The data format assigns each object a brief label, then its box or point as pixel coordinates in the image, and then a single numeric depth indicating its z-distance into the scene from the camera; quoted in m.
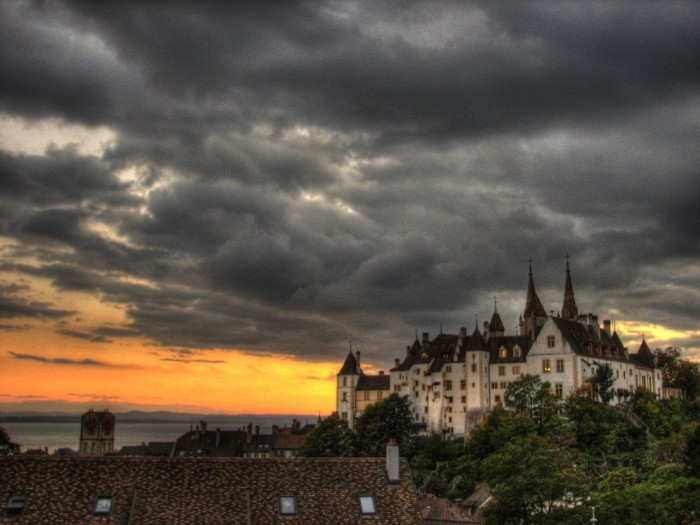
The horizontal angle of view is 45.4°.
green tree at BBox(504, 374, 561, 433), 110.06
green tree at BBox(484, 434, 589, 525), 59.97
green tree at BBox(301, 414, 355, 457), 124.44
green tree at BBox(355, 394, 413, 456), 124.00
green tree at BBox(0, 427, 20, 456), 79.06
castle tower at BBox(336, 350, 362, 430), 150.50
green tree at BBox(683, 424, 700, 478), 76.25
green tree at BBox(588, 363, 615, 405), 117.62
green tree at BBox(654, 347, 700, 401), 145.25
